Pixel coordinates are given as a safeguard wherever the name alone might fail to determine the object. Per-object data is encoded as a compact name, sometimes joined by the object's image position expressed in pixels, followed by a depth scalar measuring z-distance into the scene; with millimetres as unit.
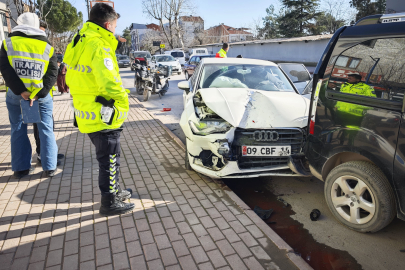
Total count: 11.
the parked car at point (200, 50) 28816
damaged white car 3721
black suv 2588
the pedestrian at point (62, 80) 9753
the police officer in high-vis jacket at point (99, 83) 2748
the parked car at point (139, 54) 28016
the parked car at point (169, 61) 22061
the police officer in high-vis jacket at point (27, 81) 3789
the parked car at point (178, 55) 28641
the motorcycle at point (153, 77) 11762
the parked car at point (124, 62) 34750
